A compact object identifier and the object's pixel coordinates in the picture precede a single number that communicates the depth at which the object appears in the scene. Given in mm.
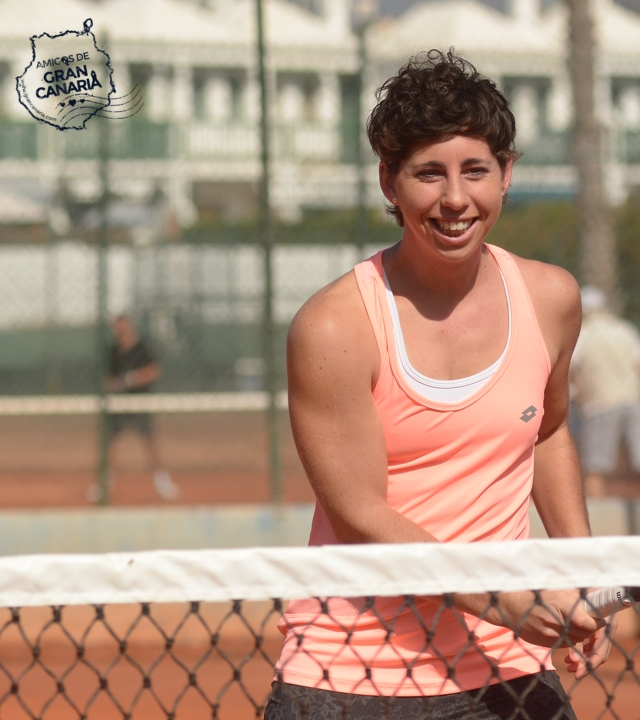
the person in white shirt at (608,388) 13969
